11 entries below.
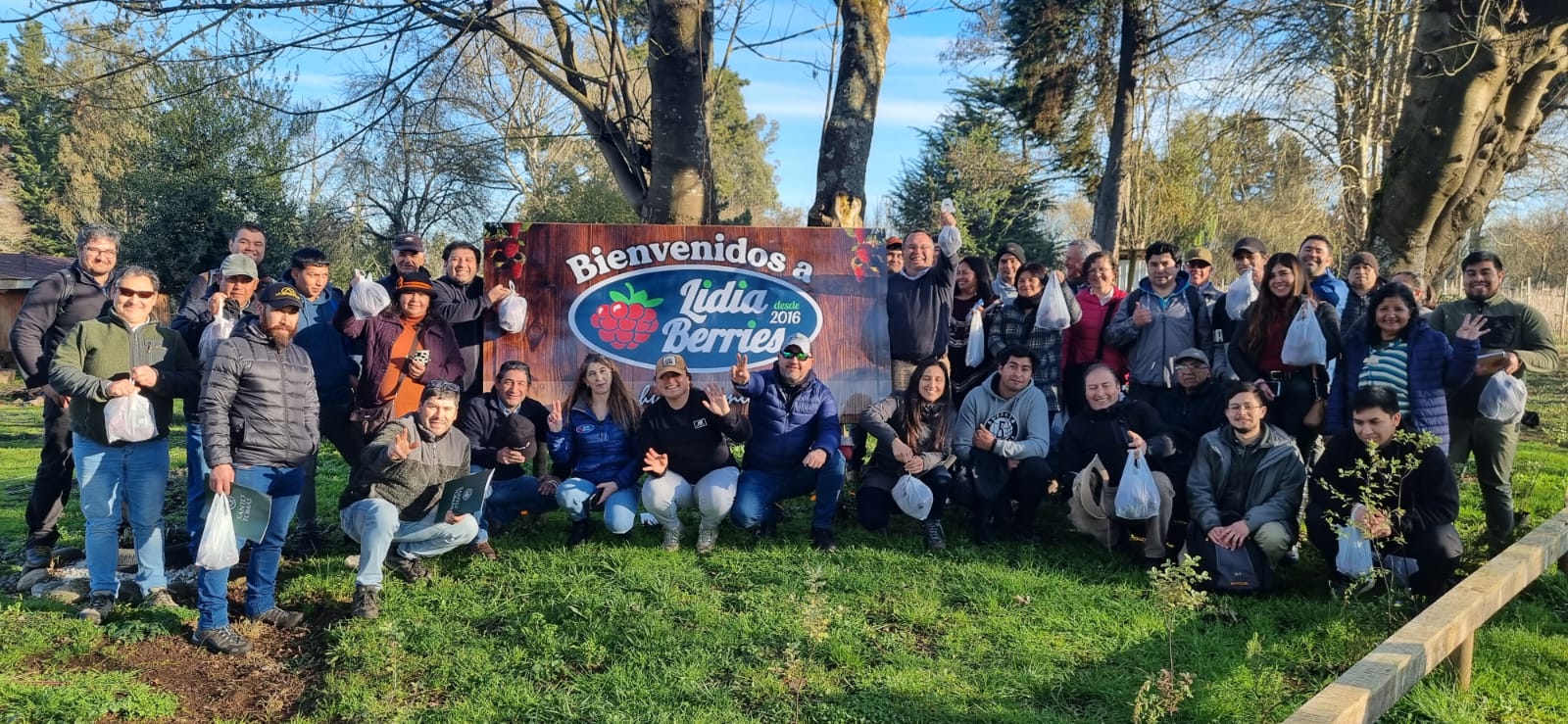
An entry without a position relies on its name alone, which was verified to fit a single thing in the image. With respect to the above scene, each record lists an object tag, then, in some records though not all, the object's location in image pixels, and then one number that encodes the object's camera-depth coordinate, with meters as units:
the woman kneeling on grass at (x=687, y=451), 5.87
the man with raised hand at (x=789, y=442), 5.96
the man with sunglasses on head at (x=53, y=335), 5.24
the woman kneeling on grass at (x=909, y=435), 6.11
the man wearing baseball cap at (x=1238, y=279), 6.20
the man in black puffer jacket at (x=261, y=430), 4.48
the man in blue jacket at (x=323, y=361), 5.89
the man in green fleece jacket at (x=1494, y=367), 5.63
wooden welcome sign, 6.57
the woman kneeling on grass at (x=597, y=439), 6.02
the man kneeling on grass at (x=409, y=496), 4.98
